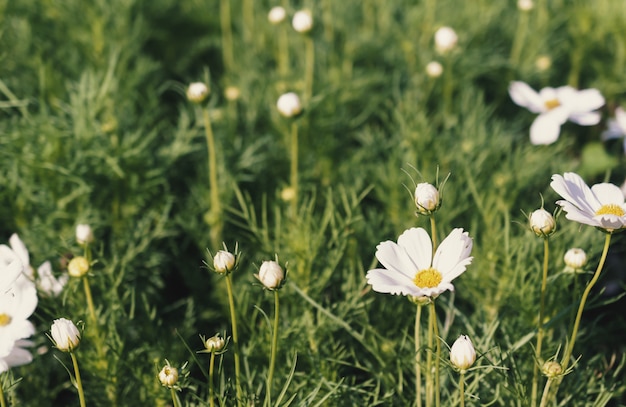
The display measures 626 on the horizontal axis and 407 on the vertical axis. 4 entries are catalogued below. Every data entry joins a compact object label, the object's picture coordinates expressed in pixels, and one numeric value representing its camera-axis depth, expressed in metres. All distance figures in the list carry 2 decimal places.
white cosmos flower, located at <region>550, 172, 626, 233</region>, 0.92
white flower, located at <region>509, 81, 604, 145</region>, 1.20
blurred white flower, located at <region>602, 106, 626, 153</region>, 1.29
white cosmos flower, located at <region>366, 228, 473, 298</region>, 0.91
